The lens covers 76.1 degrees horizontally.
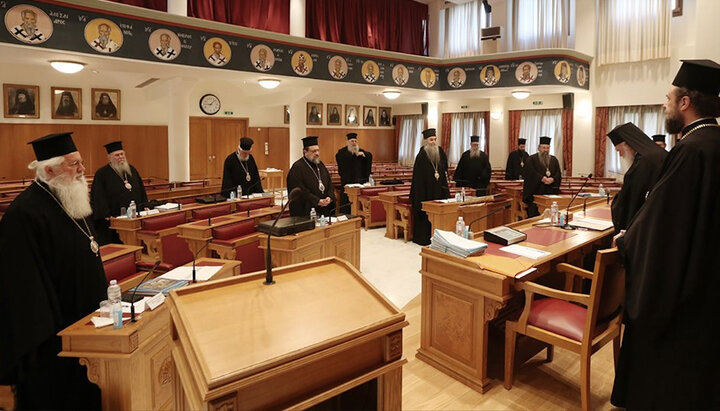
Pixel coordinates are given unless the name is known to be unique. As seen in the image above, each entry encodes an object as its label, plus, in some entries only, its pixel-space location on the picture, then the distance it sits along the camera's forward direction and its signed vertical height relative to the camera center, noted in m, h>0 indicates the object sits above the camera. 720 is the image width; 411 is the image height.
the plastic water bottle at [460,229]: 4.08 -0.52
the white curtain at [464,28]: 15.52 +4.96
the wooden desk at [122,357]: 2.29 -0.96
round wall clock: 14.07 +2.08
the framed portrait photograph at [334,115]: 17.14 +2.13
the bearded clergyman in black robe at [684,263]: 2.40 -0.49
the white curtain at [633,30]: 11.35 +3.61
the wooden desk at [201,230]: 5.24 -0.68
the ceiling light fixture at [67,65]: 7.33 +1.71
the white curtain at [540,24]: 13.42 +4.46
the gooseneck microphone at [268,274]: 2.01 -0.45
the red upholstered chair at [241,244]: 5.15 -0.83
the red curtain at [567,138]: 13.37 +0.97
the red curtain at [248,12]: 11.97 +4.34
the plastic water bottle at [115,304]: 2.35 -0.70
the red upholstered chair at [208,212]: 6.32 -0.57
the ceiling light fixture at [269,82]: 9.52 +1.89
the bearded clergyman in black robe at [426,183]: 8.13 -0.21
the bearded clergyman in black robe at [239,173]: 8.19 -0.03
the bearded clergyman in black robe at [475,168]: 10.64 +0.08
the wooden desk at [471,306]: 3.17 -1.00
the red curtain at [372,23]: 14.56 +5.04
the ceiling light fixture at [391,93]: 12.06 +2.09
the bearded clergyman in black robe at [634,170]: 4.39 +0.01
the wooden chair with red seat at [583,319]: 2.81 -0.99
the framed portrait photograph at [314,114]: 16.62 +2.08
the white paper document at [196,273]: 3.13 -0.72
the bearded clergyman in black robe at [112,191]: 6.18 -0.28
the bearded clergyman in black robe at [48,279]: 2.33 -0.60
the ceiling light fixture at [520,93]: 11.94 +2.05
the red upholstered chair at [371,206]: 9.48 -0.73
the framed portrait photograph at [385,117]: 18.83 +2.25
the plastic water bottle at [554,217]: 4.82 -0.48
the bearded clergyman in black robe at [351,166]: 10.63 +0.13
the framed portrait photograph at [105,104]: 11.91 +1.77
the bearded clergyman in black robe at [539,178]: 8.96 -0.13
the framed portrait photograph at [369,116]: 18.31 +2.23
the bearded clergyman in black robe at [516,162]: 11.85 +0.24
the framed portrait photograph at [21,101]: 10.59 +1.66
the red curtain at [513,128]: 14.68 +1.40
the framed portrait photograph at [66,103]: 11.27 +1.71
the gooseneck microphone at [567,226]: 4.59 -0.55
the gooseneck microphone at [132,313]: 2.41 -0.75
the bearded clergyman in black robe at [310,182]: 6.30 -0.15
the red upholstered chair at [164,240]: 5.69 -0.86
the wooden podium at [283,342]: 1.42 -0.58
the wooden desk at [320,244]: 4.74 -0.81
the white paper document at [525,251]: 3.49 -0.63
